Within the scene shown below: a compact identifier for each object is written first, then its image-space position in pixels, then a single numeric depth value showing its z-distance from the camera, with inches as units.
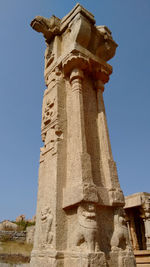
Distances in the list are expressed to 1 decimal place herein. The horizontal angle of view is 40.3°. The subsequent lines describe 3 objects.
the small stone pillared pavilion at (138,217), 428.1
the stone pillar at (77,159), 138.5
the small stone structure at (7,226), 528.4
